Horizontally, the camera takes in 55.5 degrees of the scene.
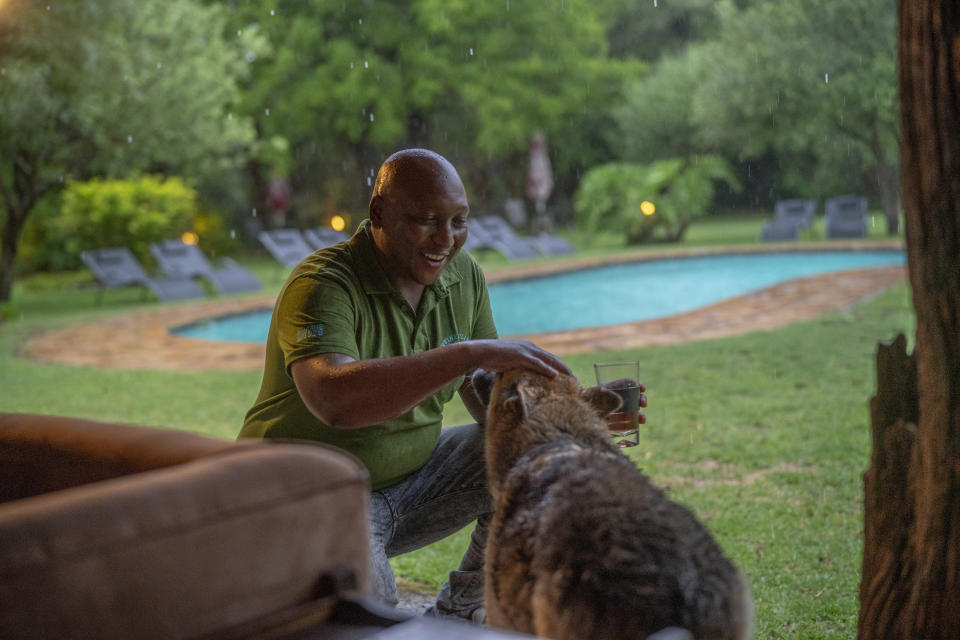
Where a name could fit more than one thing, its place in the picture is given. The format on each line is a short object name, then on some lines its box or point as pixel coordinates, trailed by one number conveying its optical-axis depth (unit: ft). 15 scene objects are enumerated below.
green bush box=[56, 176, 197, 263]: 57.72
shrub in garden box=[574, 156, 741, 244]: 74.23
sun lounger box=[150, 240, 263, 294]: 52.29
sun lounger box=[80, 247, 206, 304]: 49.93
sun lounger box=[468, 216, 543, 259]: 64.90
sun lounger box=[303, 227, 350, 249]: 59.98
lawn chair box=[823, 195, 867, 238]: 67.56
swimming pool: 42.06
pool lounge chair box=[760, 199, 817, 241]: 71.00
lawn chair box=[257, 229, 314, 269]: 57.00
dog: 5.07
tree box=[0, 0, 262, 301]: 45.80
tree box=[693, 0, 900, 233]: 56.80
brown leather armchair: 3.65
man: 7.48
